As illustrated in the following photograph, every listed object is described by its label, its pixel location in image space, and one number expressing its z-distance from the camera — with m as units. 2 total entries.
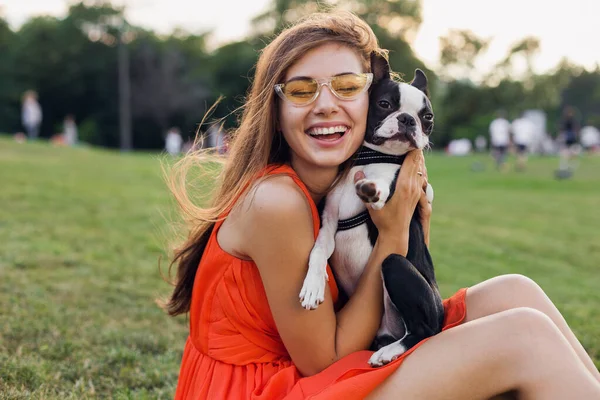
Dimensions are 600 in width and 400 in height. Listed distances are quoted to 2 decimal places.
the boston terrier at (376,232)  2.28
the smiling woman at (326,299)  2.03
